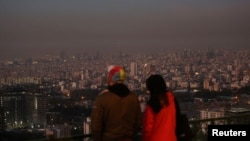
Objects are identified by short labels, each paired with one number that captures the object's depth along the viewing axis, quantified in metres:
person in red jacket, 4.68
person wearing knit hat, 4.68
